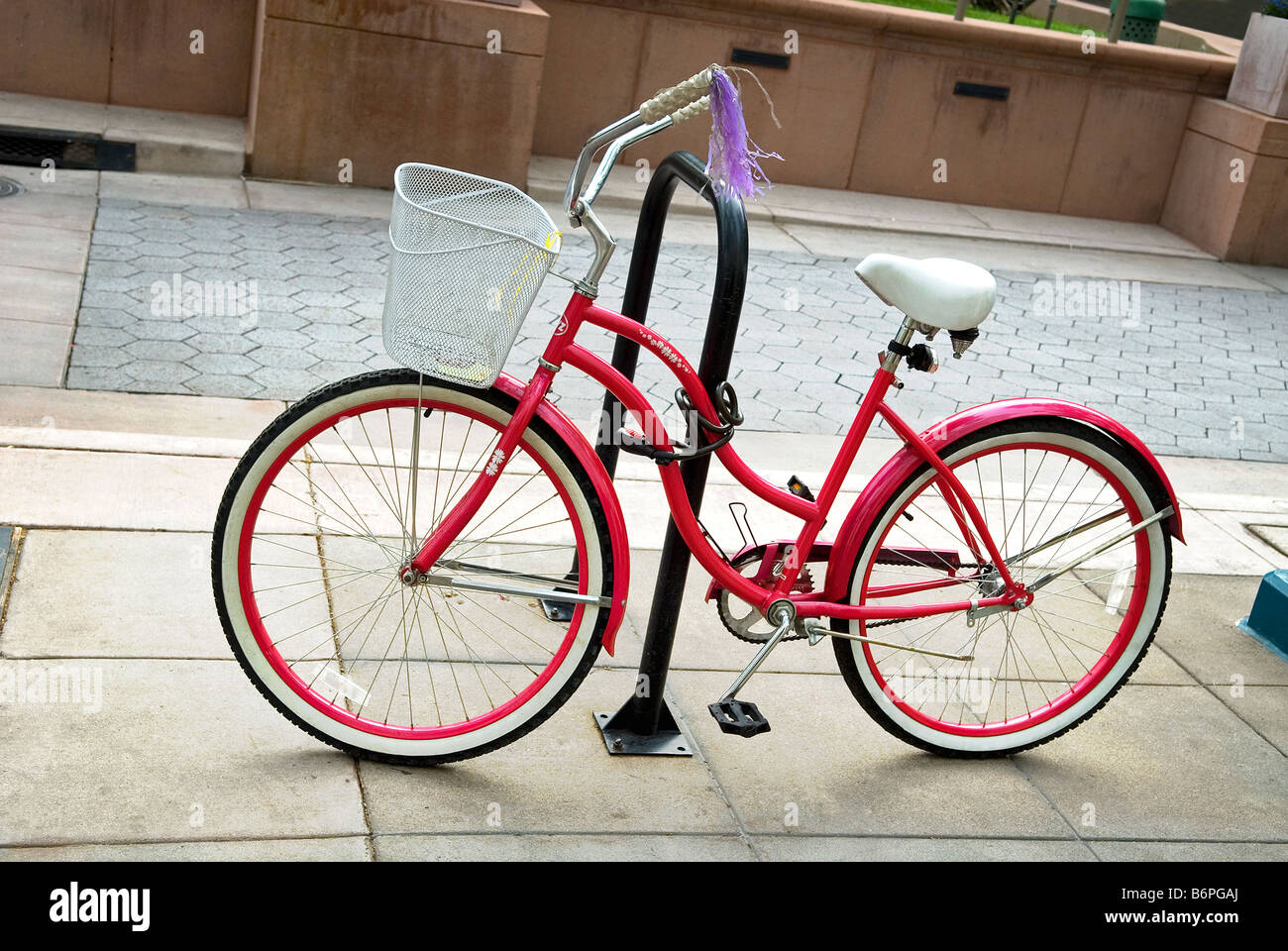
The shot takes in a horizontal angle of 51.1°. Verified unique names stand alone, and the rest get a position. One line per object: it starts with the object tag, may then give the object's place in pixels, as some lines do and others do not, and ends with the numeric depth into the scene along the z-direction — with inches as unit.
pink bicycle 111.6
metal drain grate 311.0
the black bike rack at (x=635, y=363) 116.8
